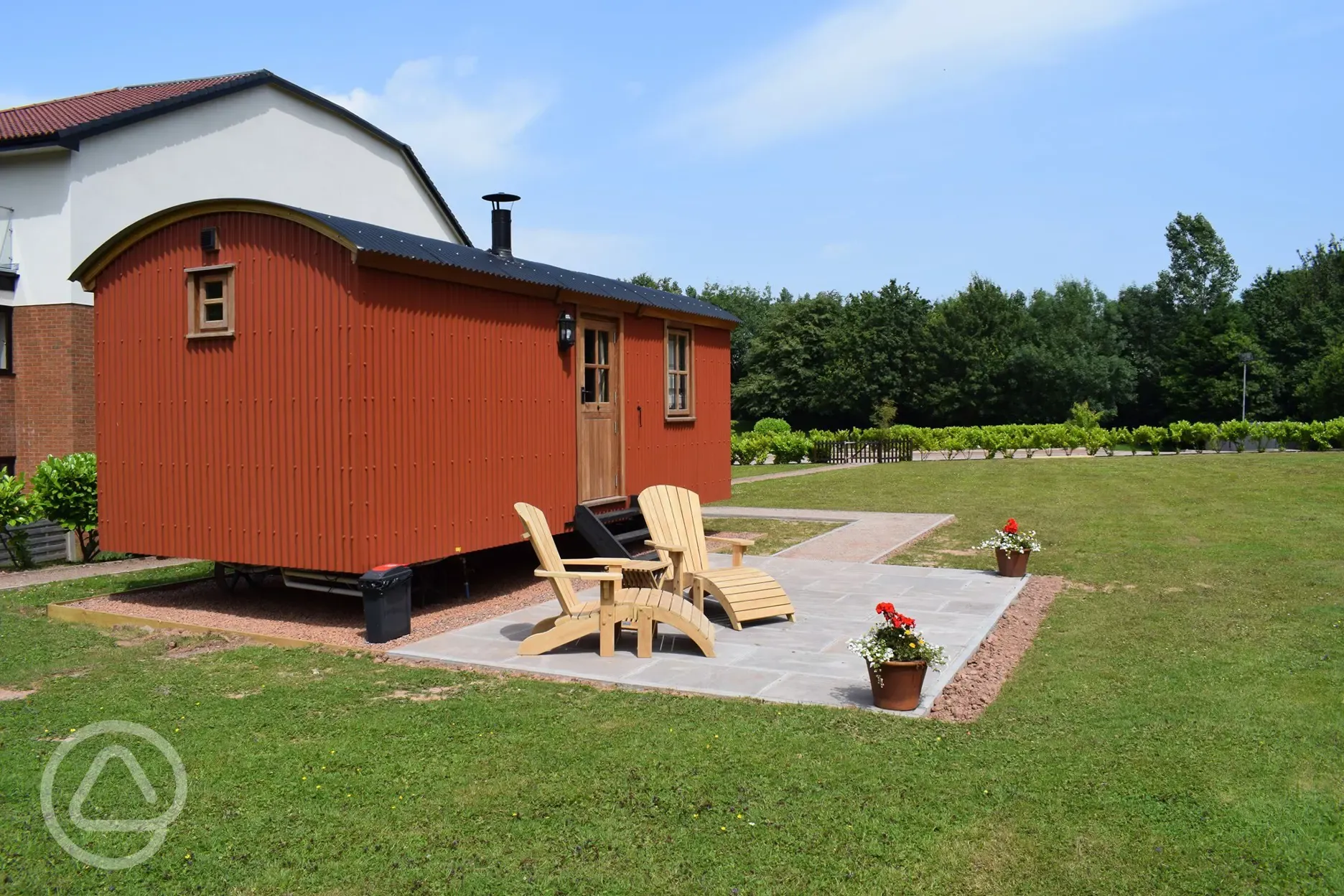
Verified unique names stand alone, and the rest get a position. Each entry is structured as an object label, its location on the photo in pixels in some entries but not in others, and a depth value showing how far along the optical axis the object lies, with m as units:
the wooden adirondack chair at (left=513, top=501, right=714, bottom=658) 6.73
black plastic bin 7.30
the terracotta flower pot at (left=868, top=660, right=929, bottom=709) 5.37
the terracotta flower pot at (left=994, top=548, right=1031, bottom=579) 9.99
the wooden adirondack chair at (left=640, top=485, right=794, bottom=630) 7.71
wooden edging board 7.89
